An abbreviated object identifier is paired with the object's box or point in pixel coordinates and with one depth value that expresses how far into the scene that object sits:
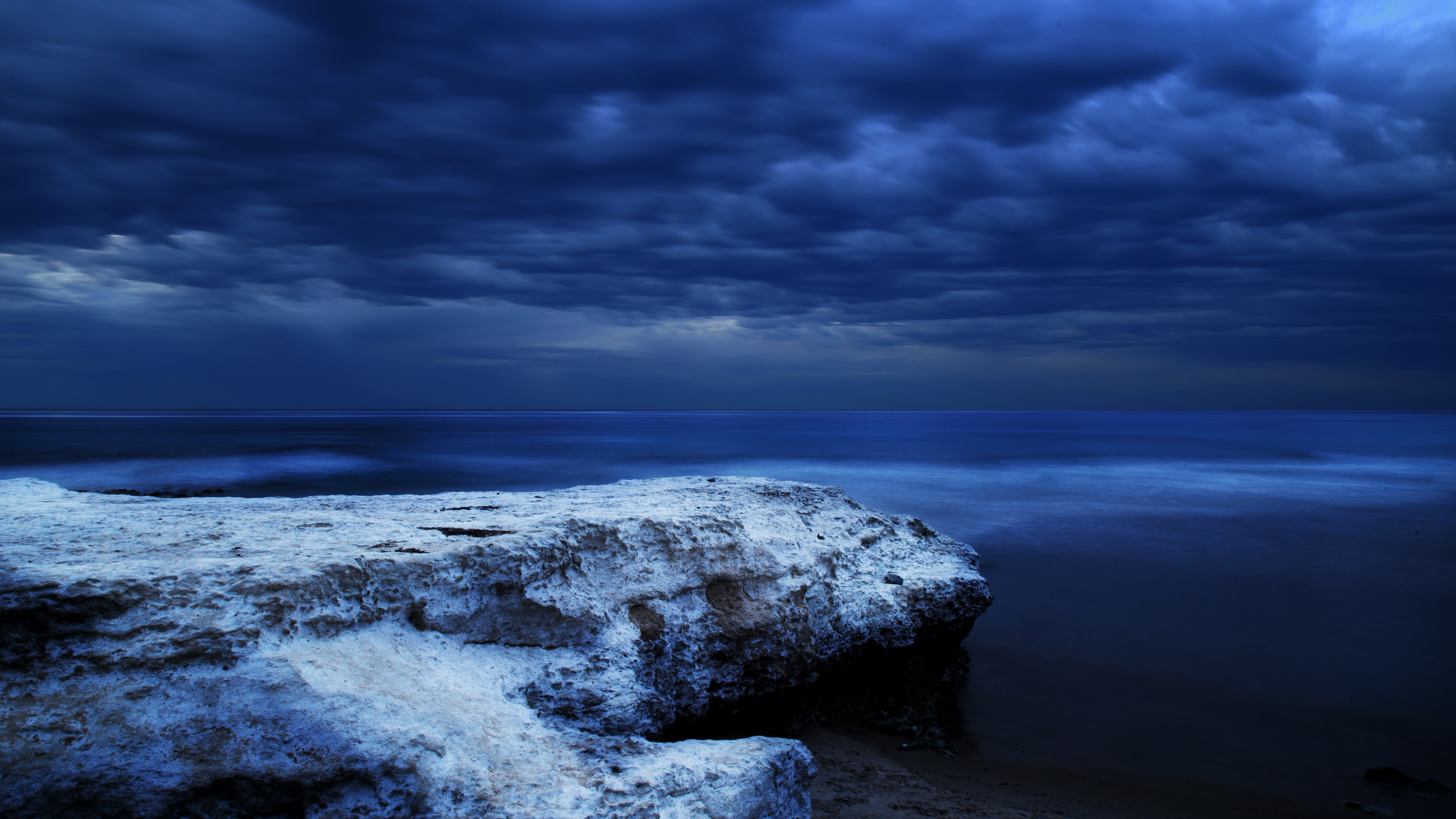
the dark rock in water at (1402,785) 5.43
